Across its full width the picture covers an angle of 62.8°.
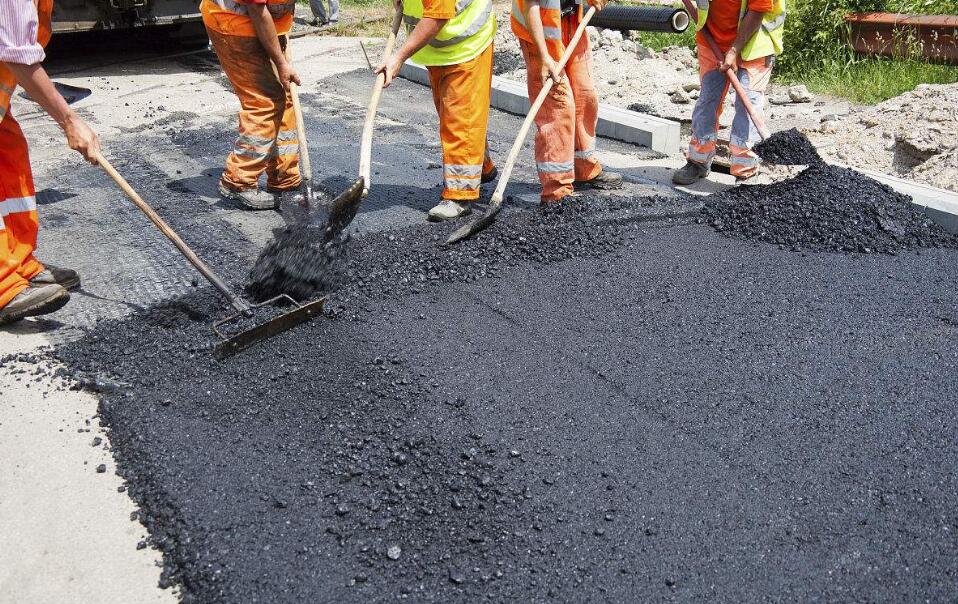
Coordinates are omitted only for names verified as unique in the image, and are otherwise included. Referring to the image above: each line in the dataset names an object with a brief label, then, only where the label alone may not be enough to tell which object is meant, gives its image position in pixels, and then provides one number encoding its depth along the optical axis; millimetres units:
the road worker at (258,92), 4008
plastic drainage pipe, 5840
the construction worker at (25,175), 2820
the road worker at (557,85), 3986
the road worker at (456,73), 3725
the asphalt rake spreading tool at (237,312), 2850
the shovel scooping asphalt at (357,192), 3498
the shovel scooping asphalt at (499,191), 3775
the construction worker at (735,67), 4422
